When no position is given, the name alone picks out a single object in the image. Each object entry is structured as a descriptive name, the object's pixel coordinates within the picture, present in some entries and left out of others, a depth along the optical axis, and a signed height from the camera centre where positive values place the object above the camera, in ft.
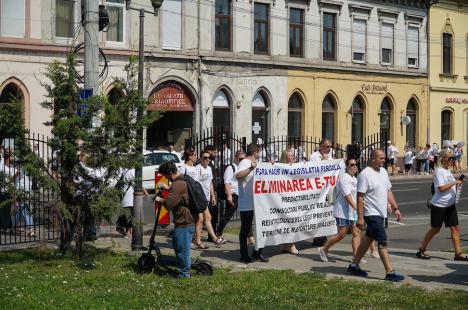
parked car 89.04 -0.18
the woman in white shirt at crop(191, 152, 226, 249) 50.57 -1.34
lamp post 45.16 -2.34
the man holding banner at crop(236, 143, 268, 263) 44.57 -1.60
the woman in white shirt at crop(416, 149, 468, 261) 44.27 -2.23
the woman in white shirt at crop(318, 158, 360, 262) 43.56 -2.68
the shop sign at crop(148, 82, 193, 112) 113.19 +8.67
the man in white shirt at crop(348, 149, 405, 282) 38.03 -2.00
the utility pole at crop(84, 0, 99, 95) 47.75 +6.60
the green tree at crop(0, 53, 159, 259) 41.19 +0.72
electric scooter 38.63 -4.85
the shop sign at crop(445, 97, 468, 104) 163.74 +12.06
